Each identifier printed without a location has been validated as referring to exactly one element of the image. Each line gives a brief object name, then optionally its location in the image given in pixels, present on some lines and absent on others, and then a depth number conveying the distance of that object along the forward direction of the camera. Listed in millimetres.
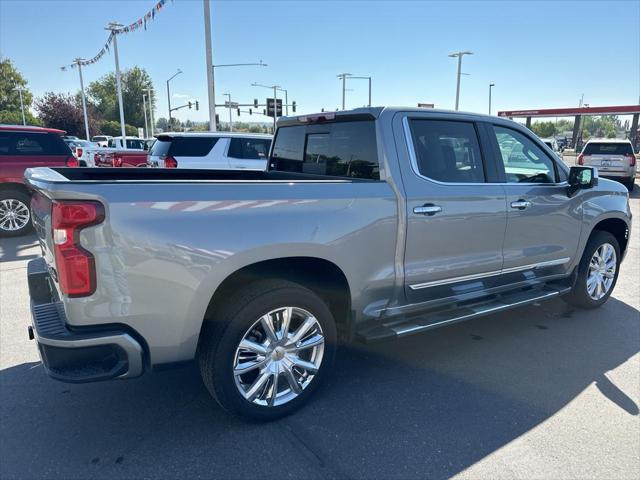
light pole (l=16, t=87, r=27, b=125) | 51941
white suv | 10359
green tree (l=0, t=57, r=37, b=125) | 56000
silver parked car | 15656
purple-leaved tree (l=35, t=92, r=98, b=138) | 52188
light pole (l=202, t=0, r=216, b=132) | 16406
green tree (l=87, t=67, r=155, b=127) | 76938
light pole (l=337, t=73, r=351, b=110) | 53000
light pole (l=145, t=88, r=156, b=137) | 67125
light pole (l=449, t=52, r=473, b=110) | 40906
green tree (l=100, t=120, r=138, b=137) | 67750
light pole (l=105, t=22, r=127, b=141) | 22941
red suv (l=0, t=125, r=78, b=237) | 7961
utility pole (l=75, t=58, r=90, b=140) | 32962
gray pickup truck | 2291
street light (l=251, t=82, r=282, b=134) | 19938
